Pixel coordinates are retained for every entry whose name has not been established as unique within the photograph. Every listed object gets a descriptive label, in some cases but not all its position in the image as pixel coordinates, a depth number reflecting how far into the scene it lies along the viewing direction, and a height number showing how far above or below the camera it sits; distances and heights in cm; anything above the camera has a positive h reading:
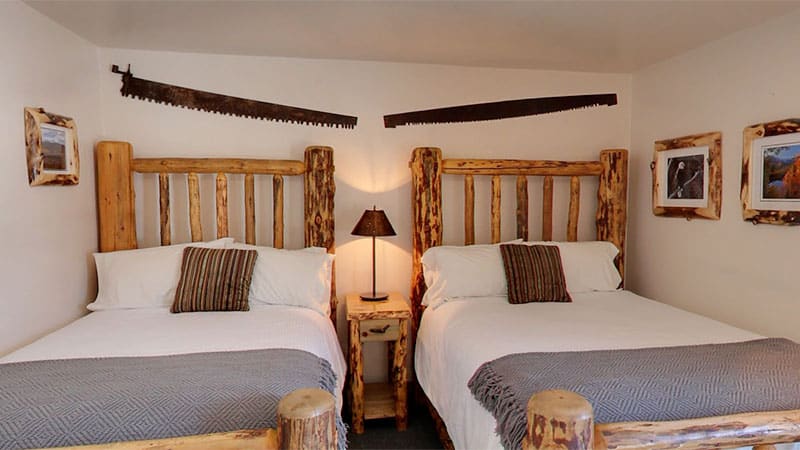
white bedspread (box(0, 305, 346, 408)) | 169 -52
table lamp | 253 -12
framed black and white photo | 246 +14
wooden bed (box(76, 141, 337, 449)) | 252 +8
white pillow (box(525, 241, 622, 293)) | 267 -39
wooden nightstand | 245 -74
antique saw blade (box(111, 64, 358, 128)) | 264 +59
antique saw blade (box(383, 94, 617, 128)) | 289 +59
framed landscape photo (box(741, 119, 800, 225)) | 204 +12
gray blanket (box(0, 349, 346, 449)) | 110 -51
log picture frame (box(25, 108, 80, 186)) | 200 +26
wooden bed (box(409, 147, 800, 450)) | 273 +5
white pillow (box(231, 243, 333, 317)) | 234 -39
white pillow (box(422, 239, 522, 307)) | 252 -40
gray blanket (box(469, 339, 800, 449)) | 128 -55
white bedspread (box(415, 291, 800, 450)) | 178 -56
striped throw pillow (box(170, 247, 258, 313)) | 221 -37
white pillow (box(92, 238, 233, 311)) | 228 -37
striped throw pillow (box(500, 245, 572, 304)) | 246 -39
